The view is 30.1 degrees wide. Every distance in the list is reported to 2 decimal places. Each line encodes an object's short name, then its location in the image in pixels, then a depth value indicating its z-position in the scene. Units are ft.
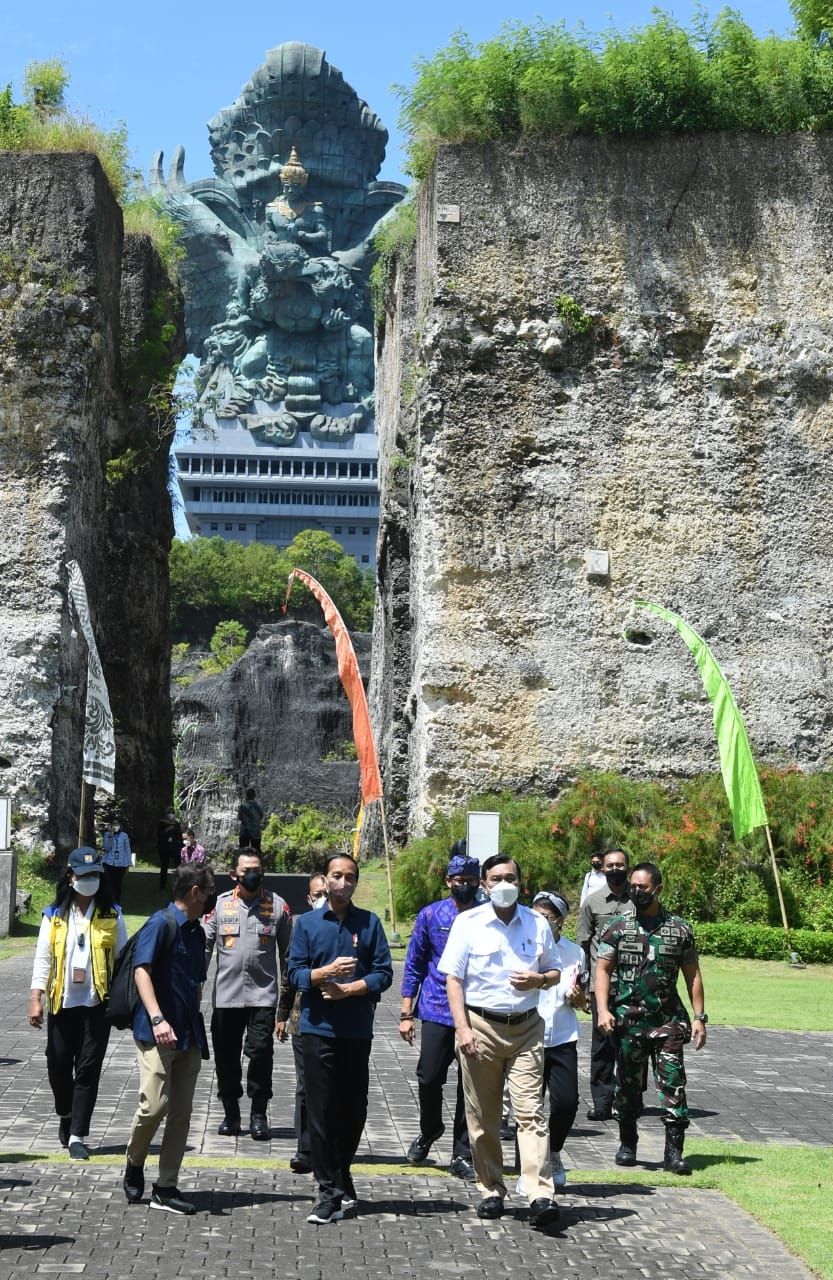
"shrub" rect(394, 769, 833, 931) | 53.72
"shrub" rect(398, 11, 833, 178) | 62.28
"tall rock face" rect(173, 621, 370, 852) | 144.77
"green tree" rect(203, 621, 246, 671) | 222.28
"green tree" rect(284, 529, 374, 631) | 245.65
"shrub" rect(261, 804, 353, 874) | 112.98
